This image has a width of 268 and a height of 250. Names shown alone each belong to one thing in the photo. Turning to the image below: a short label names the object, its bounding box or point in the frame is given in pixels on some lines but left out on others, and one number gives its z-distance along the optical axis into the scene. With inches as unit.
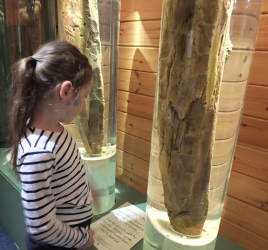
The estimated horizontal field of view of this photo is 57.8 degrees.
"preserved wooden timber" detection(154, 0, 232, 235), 21.1
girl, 21.7
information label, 38.3
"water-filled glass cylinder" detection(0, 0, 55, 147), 46.2
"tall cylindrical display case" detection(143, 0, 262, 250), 22.7
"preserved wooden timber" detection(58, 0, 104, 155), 36.3
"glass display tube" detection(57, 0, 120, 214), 36.7
